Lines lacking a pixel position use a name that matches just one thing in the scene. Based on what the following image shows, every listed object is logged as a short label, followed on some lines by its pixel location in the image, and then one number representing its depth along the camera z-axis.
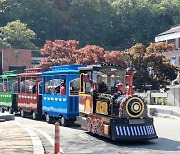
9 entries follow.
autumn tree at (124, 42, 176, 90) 34.69
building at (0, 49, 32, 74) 57.41
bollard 9.75
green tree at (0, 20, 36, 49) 63.19
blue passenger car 18.23
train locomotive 13.08
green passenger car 26.80
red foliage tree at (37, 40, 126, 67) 38.38
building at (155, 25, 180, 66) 63.28
